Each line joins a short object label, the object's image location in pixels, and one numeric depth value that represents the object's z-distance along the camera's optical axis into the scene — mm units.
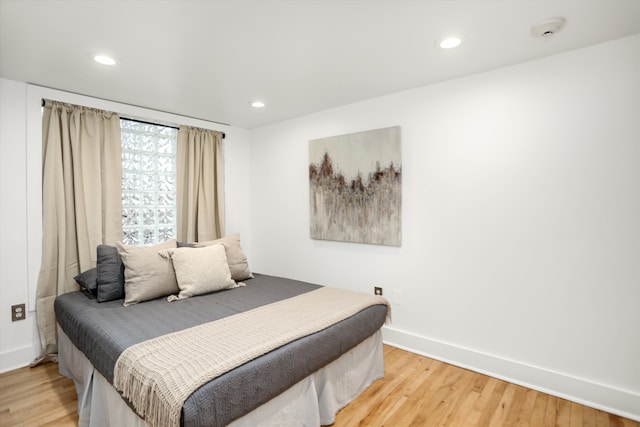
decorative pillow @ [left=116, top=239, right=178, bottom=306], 2494
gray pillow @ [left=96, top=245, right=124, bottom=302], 2514
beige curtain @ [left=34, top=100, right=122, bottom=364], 2773
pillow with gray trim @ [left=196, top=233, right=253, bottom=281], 3098
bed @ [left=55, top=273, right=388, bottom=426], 1487
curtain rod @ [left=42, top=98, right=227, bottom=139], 3330
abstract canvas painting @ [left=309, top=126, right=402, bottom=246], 3064
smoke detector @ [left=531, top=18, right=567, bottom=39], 1842
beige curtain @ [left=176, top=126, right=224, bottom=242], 3707
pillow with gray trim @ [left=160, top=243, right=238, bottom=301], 2654
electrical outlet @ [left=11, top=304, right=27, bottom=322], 2658
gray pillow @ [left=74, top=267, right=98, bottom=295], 2604
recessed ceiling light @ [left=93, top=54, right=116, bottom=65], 2231
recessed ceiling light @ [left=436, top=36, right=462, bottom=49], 2035
